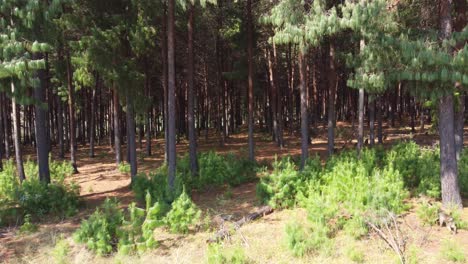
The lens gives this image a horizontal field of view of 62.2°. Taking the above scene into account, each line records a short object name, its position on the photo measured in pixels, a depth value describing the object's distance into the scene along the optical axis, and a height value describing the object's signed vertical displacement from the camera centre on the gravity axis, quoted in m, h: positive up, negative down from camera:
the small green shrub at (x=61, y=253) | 7.97 -2.65
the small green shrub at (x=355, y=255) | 7.60 -2.69
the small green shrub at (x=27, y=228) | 10.52 -2.74
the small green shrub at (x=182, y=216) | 9.79 -2.37
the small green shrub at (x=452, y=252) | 7.29 -2.60
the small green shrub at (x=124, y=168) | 18.64 -2.09
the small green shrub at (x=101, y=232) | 8.59 -2.42
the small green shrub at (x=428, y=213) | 9.02 -2.28
